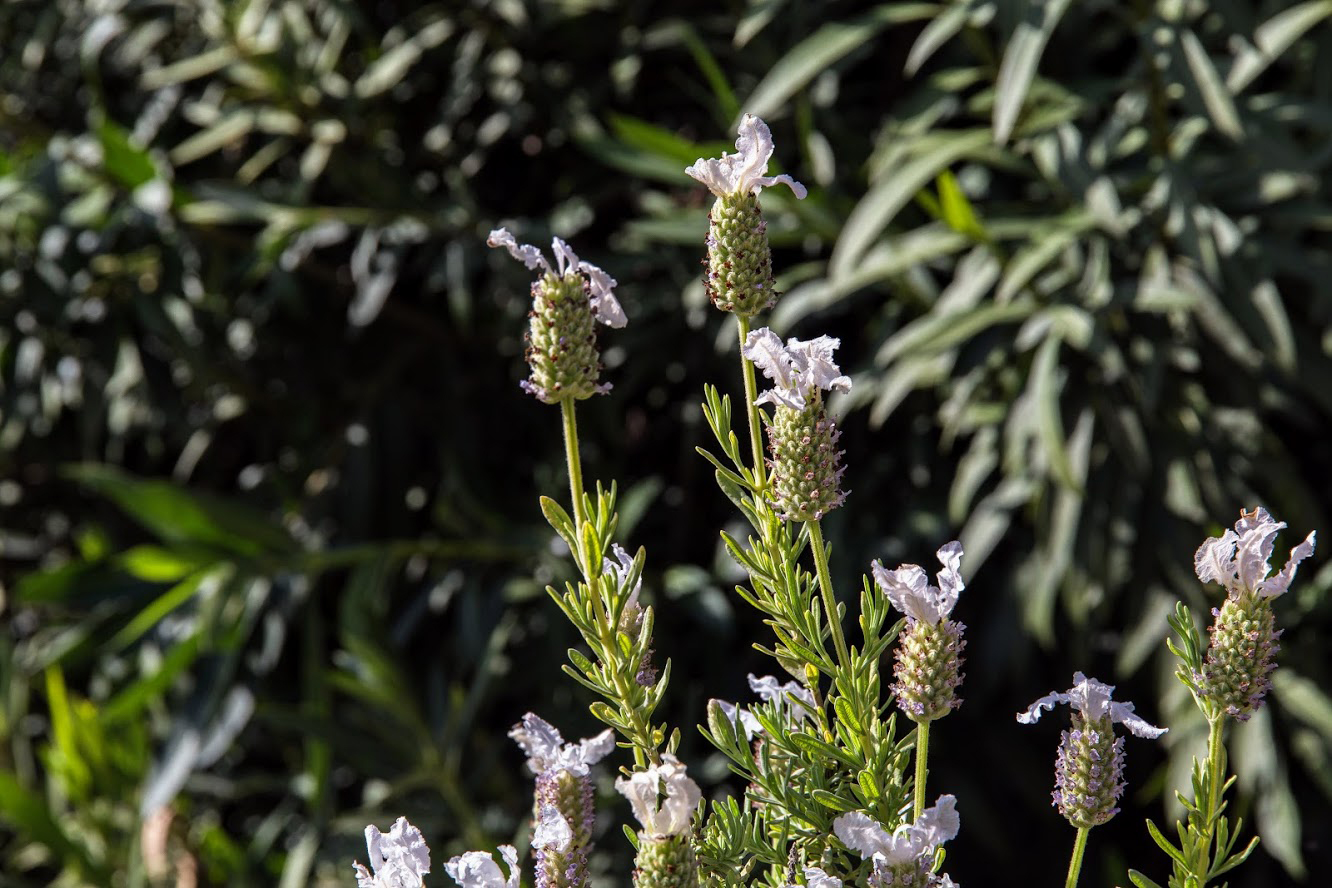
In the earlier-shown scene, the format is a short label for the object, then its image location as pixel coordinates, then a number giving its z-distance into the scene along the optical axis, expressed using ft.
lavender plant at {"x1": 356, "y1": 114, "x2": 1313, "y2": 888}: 2.99
